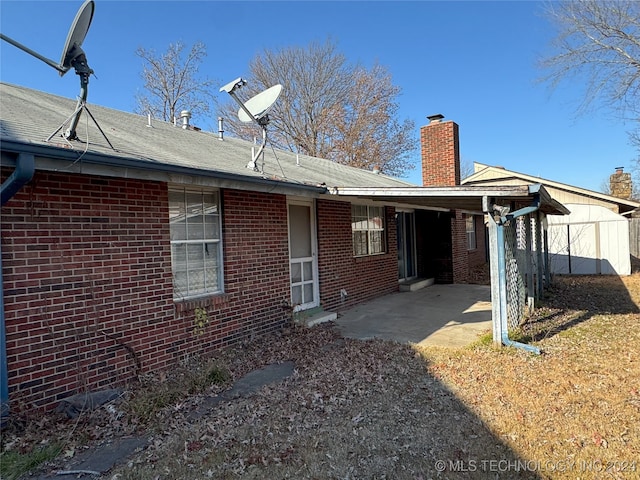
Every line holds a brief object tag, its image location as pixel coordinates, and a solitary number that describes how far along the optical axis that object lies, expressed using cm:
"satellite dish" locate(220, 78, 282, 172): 718
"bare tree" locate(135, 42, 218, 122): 2397
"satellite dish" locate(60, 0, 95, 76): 423
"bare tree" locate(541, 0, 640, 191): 1459
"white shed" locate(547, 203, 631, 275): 1578
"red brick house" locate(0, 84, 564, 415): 400
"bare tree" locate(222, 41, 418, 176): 2719
